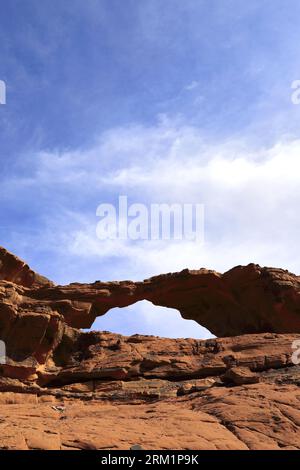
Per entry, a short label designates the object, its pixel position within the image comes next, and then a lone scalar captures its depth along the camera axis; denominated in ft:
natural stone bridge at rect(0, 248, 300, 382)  96.89
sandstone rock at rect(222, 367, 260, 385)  72.74
